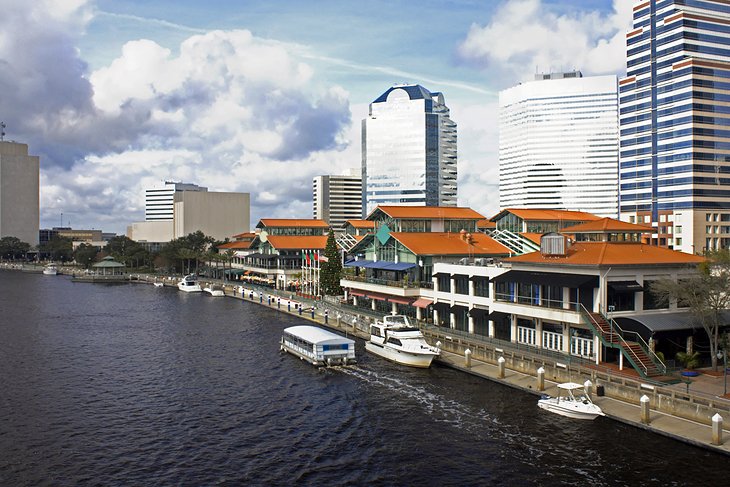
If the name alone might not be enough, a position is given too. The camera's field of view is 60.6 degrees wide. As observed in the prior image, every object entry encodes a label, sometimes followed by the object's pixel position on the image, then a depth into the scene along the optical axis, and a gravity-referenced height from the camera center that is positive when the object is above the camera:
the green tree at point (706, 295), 53.16 -3.48
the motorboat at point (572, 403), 46.28 -11.35
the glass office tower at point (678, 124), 148.38 +32.80
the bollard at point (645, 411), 43.22 -10.83
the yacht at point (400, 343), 65.06 -9.80
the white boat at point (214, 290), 149.62 -9.11
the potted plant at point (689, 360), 54.03 -9.18
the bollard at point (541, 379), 53.05 -10.60
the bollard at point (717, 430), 38.56 -10.79
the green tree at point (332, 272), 116.69 -3.41
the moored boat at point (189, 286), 160.88 -8.47
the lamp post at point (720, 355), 58.14 -9.34
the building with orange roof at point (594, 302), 55.81 -4.75
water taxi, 68.38 -10.56
